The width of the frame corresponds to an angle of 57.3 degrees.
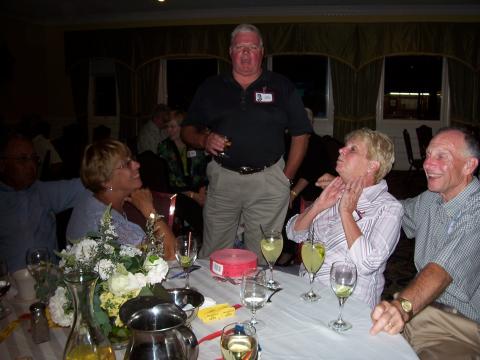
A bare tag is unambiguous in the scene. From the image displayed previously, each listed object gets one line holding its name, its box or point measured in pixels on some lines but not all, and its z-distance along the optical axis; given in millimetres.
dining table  1201
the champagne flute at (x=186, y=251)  1638
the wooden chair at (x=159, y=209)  2443
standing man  2830
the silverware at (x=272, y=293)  1540
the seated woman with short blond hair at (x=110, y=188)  1951
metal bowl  1346
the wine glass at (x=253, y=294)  1343
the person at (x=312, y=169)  3828
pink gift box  1693
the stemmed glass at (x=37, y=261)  1506
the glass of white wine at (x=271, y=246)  1753
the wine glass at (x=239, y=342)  1024
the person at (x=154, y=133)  5777
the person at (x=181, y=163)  4283
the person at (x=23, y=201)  2359
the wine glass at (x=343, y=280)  1392
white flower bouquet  1148
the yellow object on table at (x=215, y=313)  1386
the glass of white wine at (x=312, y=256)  1641
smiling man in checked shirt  1627
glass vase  1023
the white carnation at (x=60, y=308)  1210
